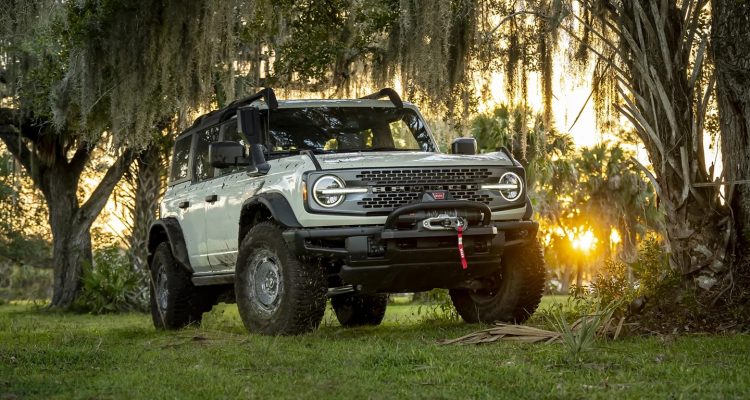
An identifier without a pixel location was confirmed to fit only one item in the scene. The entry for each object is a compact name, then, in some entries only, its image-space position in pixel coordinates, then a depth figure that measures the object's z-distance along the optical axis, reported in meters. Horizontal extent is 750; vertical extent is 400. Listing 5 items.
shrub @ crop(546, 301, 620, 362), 6.86
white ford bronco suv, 8.37
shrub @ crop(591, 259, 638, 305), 10.05
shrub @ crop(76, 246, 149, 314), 20.53
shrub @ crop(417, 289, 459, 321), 11.31
